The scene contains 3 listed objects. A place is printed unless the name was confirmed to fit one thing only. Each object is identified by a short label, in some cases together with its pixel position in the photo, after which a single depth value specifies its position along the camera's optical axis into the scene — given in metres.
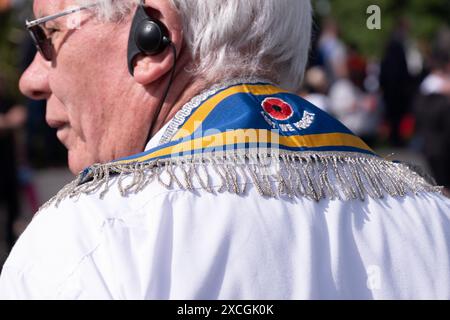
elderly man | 1.87
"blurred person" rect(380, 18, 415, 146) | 14.27
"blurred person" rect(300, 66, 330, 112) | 8.29
